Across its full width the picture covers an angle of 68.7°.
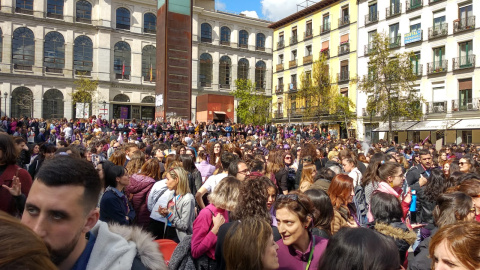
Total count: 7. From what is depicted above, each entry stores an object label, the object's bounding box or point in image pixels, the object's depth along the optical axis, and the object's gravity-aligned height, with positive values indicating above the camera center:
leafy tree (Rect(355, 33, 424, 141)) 30.83 +4.28
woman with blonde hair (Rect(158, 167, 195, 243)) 4.93 -1.11
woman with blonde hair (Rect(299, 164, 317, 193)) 6.39 -0.76
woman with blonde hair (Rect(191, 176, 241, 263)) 3.35 -0.91
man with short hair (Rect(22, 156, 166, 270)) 1.70 -0.48
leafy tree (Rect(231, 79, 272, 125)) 51.25 +3.72
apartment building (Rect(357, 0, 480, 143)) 31.53 +7.07
